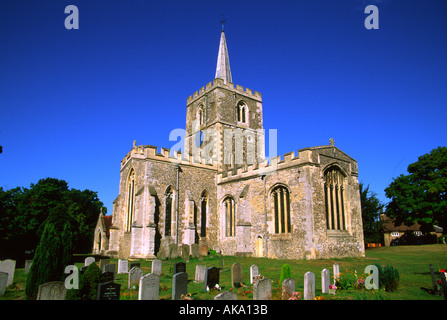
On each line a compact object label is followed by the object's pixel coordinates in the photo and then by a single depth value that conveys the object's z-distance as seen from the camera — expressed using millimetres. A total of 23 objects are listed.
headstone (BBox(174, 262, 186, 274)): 10800
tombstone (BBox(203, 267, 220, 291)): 9048
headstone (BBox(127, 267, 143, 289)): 9550
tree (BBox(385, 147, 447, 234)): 28766
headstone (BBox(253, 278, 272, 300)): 7363
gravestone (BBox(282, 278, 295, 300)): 7697
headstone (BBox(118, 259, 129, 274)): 13125
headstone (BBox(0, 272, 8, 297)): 8696
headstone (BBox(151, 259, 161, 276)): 12032
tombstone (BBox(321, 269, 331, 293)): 8648
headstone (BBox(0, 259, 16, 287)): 10172
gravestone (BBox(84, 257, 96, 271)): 13448
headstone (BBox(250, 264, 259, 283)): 10475
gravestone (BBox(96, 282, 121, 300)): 6848
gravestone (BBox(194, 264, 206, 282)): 10828
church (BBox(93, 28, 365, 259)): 18156
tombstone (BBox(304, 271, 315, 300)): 7894
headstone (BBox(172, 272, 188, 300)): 7930
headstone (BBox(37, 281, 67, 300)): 6047
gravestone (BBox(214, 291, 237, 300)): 6180
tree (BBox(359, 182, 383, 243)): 31594
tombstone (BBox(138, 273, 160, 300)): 7409
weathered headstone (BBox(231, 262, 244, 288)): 9719
